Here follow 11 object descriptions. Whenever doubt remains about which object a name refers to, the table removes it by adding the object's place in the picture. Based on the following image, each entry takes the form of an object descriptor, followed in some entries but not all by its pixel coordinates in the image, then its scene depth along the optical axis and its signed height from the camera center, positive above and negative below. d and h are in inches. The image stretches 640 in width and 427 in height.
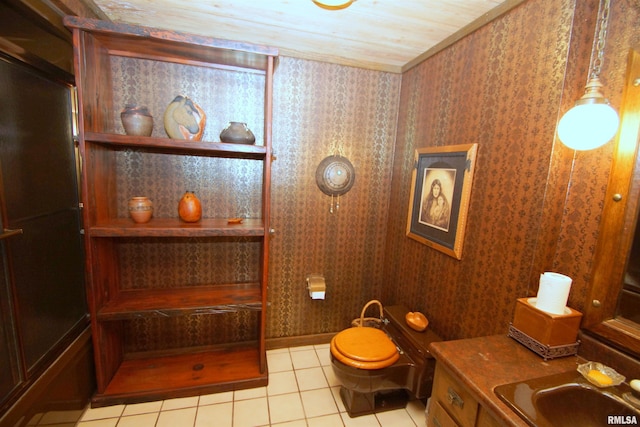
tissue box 42.9 -21.1
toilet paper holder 88.1 -34.6
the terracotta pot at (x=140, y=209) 69.7 -10.5
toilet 63.2 -41.6
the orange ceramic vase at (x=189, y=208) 73.1 -10.0
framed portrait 64.0 -3.1
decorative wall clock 88.8 +0.6
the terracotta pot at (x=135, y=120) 65.1 +10.8
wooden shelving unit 62.4 -19.4
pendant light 37.0 +9.9
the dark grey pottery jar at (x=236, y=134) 70.6 +9.4
